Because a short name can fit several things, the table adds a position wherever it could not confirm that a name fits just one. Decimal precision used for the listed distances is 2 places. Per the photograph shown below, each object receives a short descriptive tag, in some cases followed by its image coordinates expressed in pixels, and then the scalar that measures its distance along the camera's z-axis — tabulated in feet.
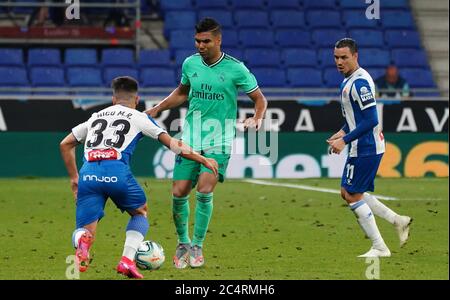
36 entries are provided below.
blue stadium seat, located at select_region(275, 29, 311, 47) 86.07
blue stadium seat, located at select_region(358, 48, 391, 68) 85.20
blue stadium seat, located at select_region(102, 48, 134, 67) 80.89
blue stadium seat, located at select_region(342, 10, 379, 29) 88.48
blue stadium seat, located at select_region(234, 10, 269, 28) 86.84
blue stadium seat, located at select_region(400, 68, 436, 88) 84.94
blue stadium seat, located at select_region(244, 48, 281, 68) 82.99
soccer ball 32.71
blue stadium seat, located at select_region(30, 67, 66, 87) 77.51
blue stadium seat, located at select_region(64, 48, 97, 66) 80.28
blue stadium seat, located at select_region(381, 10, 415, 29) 89.66
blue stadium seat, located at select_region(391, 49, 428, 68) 86.74
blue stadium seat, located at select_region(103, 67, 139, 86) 79.30
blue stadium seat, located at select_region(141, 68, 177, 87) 79.66
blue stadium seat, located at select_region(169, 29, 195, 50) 83.41
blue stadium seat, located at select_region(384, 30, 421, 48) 88.43
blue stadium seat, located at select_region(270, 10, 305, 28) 87.35
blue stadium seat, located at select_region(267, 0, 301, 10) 88.84
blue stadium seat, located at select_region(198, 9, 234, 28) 86.06
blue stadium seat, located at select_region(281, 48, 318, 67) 84.17
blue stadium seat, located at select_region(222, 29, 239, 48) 84.64
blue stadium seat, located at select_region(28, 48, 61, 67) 79.51
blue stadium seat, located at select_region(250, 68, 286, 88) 81.35
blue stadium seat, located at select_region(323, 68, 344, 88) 82.48
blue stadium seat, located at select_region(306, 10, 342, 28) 87.66
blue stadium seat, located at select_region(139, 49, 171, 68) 81.51
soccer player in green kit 34.58
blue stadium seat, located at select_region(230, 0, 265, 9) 87.99
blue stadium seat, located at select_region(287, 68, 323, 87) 82.47
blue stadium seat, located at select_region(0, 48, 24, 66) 78.79
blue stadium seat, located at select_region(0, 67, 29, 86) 76.69
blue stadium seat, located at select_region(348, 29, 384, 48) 87.04
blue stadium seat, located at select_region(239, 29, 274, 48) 85.30
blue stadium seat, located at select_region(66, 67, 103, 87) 78.38
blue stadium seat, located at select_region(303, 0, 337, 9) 89.37
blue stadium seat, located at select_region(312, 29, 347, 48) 86.12
